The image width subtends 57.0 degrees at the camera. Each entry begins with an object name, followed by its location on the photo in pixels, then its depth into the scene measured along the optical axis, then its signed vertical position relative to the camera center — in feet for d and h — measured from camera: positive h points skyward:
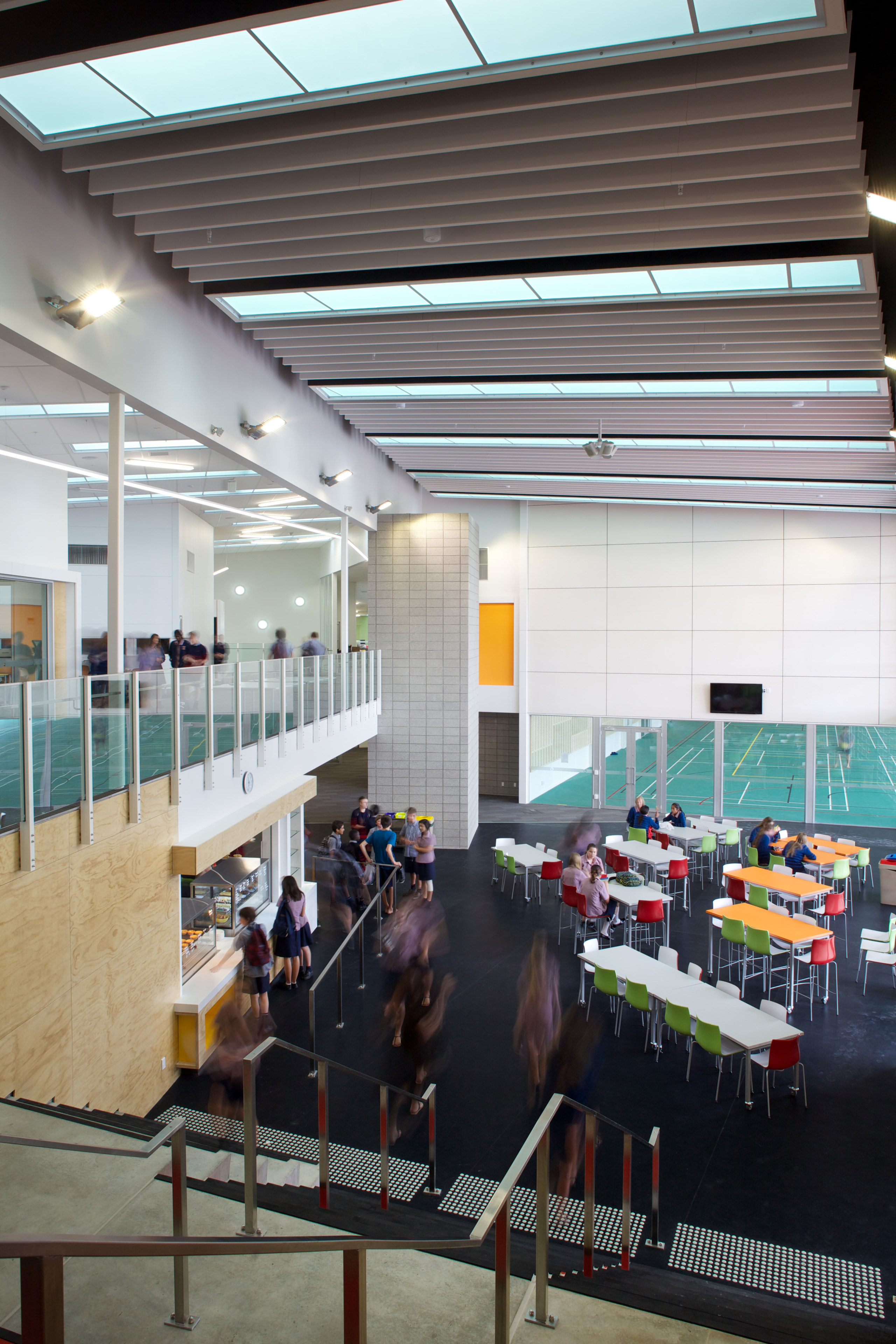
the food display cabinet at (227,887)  29.50 -8.68
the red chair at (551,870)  39.58 -10.55
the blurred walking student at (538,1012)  24.75 -12.38
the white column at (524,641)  61.21 +0.71
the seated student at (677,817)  46.03 -9.34
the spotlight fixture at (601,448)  33.17 +8.25
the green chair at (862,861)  40.55 -10.59
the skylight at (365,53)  12.46 +9.91
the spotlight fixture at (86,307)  18.54 +7.83
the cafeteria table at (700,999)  21.62 -10.14
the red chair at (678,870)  37.68 -10.11
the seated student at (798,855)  37.50 -9.40
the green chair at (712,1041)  21.76 -10.43
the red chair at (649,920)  32.04 -10.45
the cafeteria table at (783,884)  33.04 -9.67
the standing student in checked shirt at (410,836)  40.50 -9.09
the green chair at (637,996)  24.45 -10.37
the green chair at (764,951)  28.84 -10.61
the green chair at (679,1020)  22.99 -10.46
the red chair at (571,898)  32.71 -9.98
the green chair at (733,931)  29.60 -10.20
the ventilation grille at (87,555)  55.26 +6.56
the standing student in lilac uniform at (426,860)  38.93 -9.97
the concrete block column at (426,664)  51.67 -0.79
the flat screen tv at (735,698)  56.08 -3.29
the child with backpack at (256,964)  25.82 -9.83
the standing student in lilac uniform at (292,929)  27.91 -9.61
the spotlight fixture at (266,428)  29.35 +8.05
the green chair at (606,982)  25.90 -10.48
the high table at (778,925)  28.27 -9.98
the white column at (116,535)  21.93 +3.16
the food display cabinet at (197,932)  26.22 -9.26
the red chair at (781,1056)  21.27 -10.56
